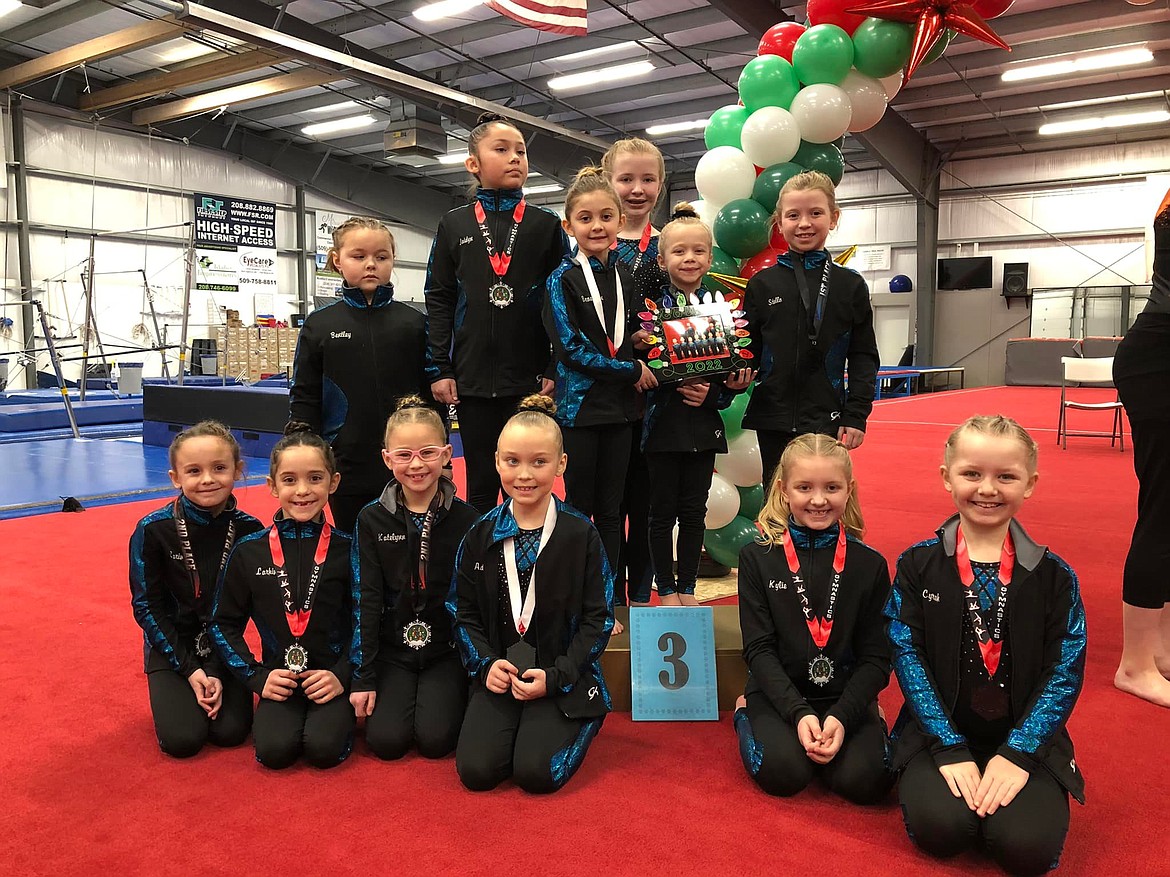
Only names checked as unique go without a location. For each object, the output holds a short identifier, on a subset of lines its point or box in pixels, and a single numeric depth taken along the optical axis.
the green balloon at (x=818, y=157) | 3.37
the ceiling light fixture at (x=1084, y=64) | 11.51
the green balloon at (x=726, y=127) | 3.55
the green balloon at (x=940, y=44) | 3.48
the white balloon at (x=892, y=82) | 3.56
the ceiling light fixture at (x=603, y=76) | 11.87
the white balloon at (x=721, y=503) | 3.06
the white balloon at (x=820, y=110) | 3.30
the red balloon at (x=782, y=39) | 3.71
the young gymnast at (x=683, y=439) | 2.54
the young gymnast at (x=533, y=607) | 1.91
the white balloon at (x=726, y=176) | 3.36
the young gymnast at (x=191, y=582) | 2.05
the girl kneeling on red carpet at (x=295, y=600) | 2.00
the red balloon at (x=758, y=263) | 3.27
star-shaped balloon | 3.26
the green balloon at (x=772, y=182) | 3.24
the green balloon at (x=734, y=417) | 3.12
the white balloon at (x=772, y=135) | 3.28
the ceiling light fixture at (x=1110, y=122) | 14.08
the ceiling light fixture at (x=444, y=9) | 9.69
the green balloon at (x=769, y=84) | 3.43
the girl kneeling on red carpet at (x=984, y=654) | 1.56
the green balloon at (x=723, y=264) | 3.29
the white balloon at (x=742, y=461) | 3.11
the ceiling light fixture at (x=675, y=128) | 14.56
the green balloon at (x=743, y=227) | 3.20
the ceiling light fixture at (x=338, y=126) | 14.41
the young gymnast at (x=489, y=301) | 2.53
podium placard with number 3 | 2.21
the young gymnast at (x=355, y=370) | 2.44
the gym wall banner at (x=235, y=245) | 14.72
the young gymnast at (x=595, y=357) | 2.39
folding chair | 6.21
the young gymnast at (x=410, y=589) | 2.01
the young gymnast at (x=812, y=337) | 2.51
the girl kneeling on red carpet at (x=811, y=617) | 1.81
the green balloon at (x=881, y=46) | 3.33
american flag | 5.13
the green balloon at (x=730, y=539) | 3.17
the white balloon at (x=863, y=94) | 3.45
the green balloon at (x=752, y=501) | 3.16
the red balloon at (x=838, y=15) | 3.39
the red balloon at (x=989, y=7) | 3.57
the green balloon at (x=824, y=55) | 3.36
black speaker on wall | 16.30
